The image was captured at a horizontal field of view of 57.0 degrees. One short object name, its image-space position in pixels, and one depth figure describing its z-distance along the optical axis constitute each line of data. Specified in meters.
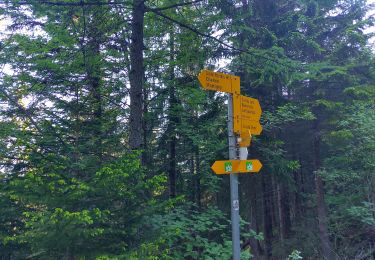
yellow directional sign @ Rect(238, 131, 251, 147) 3.90
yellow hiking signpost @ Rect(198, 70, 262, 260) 3.84
